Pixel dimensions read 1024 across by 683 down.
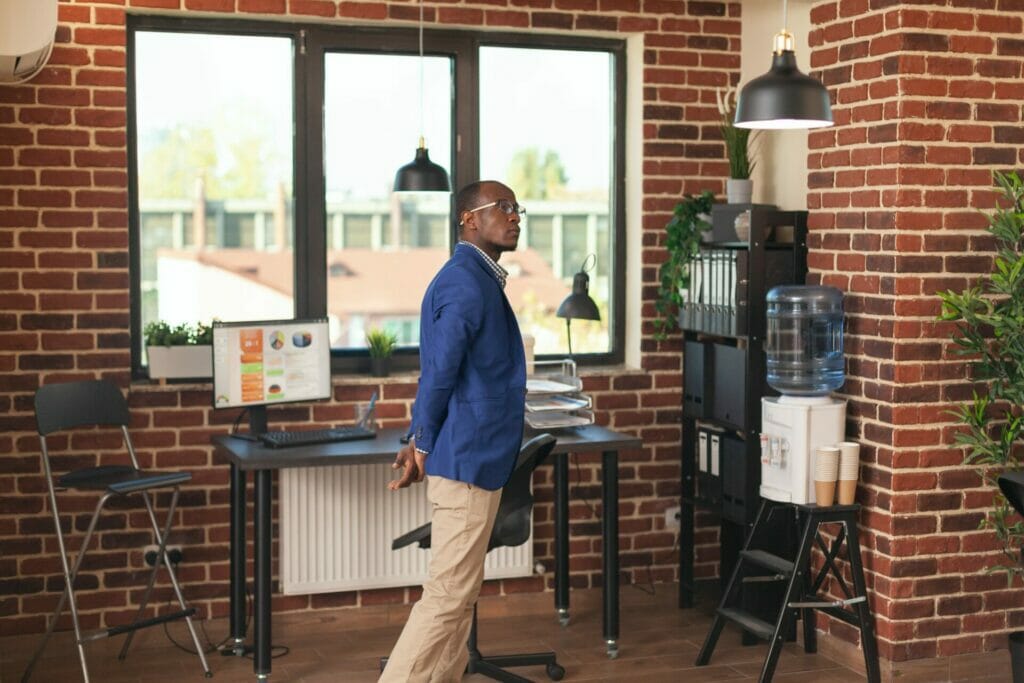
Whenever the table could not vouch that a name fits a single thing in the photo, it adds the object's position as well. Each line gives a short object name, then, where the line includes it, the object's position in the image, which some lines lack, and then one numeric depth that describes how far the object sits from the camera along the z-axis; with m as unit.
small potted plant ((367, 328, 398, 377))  5.54
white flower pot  5.41
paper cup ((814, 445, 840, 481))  4.64
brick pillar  4.63
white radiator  5.33
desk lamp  5.28
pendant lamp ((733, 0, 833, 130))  3.77
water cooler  4.75
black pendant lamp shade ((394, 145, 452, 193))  4.97
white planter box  5.19
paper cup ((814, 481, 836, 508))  4.65
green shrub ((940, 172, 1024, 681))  4.49
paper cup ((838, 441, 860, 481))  4.66
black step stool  4.57
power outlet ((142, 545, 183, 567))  5.25
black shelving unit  5.11
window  5.38
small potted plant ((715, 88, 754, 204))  5.41
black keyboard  4.82
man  3.99
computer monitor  4.98
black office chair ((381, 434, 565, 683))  4.36
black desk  4.62
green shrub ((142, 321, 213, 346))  5.21
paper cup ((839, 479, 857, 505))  4.68
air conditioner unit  3.76
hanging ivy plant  5.49
